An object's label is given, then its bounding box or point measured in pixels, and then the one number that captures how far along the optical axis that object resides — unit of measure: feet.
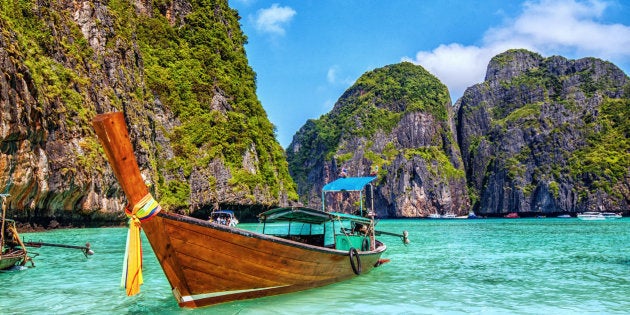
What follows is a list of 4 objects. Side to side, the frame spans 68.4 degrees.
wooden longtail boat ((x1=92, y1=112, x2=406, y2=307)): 20.53
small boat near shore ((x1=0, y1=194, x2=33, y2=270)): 46.11
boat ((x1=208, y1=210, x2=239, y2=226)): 131.34
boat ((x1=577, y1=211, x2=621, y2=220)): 270.67
